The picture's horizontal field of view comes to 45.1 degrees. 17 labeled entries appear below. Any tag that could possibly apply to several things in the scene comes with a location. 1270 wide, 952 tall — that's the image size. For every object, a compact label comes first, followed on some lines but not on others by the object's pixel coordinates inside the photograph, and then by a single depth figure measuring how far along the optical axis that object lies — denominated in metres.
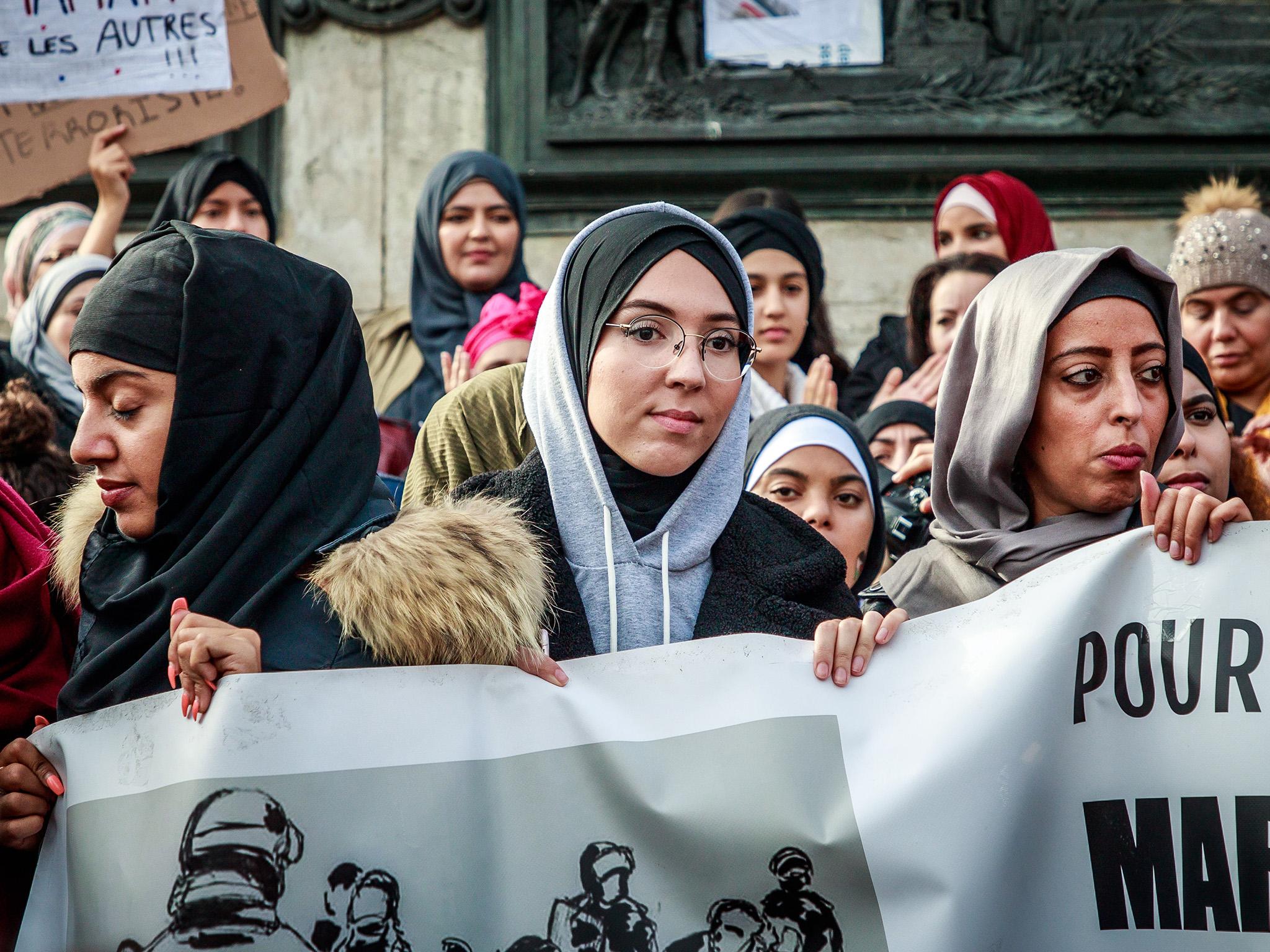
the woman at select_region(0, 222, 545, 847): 2.45
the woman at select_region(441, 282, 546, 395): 4.59
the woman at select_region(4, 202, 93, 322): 5.65
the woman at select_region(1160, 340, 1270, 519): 3.48
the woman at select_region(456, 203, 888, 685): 2.76
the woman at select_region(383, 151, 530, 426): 5.38
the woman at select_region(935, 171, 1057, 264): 5.68
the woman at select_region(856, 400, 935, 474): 4.71
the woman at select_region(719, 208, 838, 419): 5.08
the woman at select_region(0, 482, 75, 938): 2.54
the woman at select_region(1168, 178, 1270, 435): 4.86
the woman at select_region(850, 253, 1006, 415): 5.14
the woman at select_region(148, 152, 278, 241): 5.56
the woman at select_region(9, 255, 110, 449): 4.95
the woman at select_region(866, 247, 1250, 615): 2.91
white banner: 2.32
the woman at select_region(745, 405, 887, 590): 3.89
